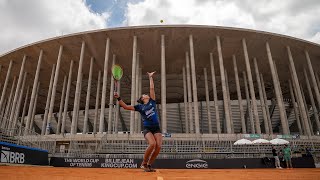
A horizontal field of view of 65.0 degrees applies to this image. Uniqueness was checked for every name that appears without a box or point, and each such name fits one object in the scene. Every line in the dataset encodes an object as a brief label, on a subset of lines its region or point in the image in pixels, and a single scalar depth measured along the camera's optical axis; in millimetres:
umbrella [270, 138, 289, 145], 21173
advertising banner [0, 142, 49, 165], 11132
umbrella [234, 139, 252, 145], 21741
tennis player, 5754
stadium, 23547
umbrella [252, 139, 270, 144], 21969
